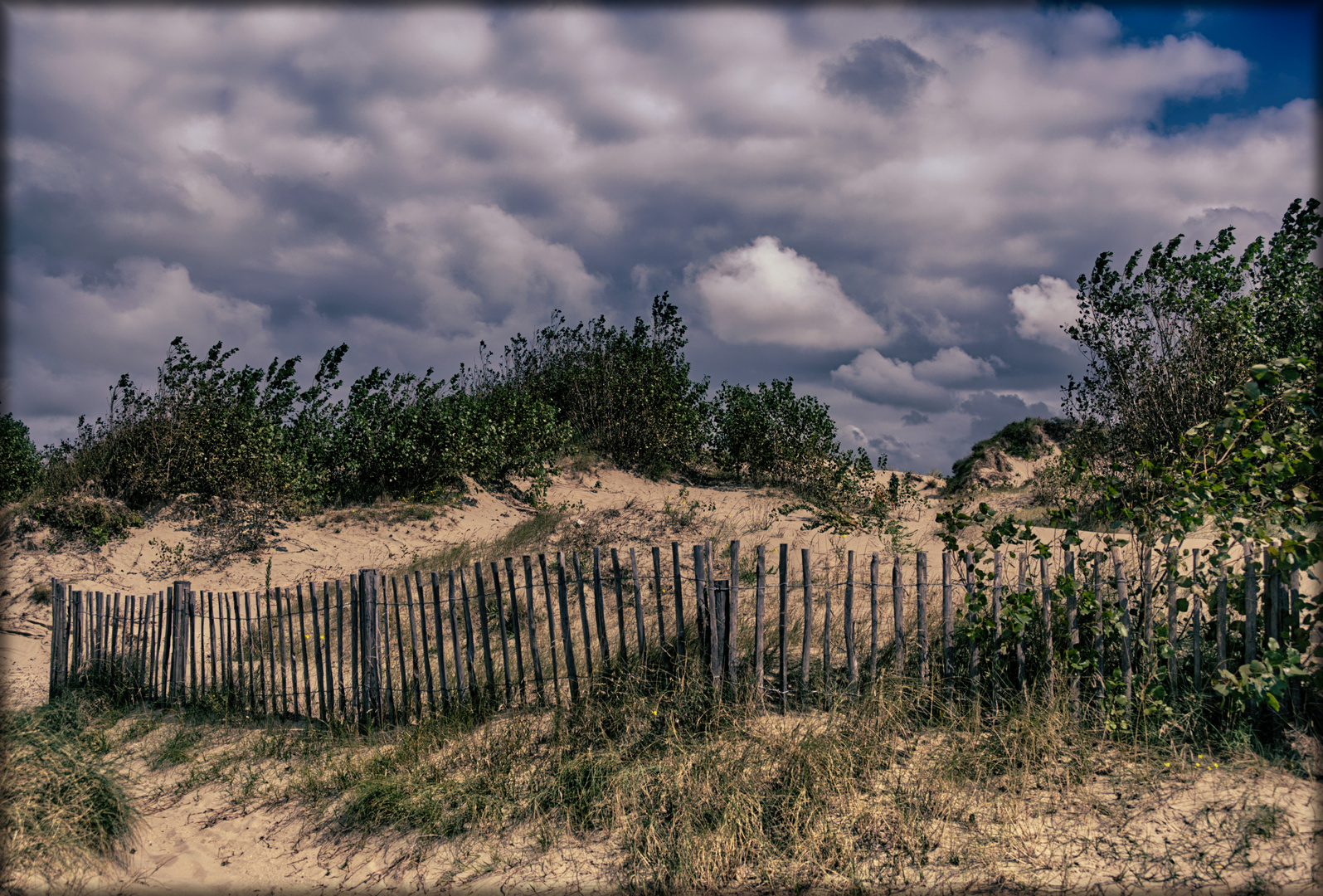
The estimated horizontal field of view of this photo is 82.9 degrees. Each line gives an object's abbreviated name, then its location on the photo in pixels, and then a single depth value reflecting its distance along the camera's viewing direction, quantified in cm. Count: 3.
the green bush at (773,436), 1731
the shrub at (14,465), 1886
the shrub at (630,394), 1886
